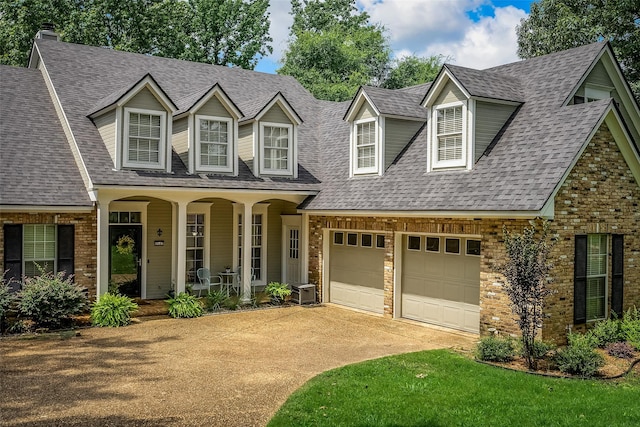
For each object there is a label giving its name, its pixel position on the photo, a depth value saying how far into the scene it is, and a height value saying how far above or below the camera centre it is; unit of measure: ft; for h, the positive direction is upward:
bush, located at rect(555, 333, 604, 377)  33.53 -8.62
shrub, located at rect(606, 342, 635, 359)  38.75 -9.21
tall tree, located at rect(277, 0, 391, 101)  111.96 +29.50
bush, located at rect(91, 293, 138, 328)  47.29 -8.57
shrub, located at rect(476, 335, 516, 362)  36.58 -8.74
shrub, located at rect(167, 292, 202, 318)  51.60 -8.85
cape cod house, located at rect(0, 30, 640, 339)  42.68 +1.83
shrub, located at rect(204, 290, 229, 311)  55.06 -8.88
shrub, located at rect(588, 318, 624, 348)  41.04 -8.56
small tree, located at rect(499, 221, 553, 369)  35.32 -4.23
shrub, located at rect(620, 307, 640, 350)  40.64 -8.30
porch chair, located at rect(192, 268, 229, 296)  60.03 -7.83
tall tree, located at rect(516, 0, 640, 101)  88.38 +27.28
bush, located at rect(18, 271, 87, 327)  44.68 -7.38
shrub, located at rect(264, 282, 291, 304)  59.36 -8.54
